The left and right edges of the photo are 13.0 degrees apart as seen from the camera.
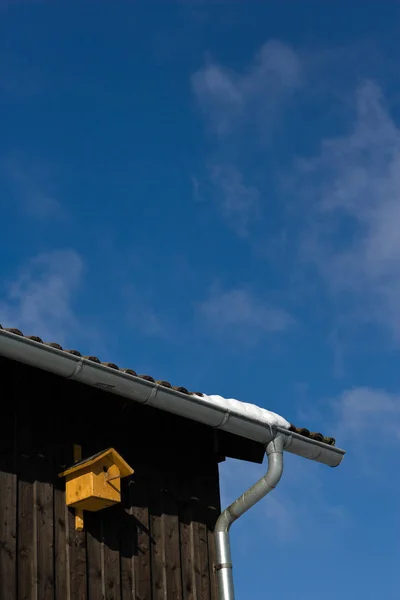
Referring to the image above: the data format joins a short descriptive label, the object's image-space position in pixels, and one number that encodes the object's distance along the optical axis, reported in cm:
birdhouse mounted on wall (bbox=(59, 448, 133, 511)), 1186
